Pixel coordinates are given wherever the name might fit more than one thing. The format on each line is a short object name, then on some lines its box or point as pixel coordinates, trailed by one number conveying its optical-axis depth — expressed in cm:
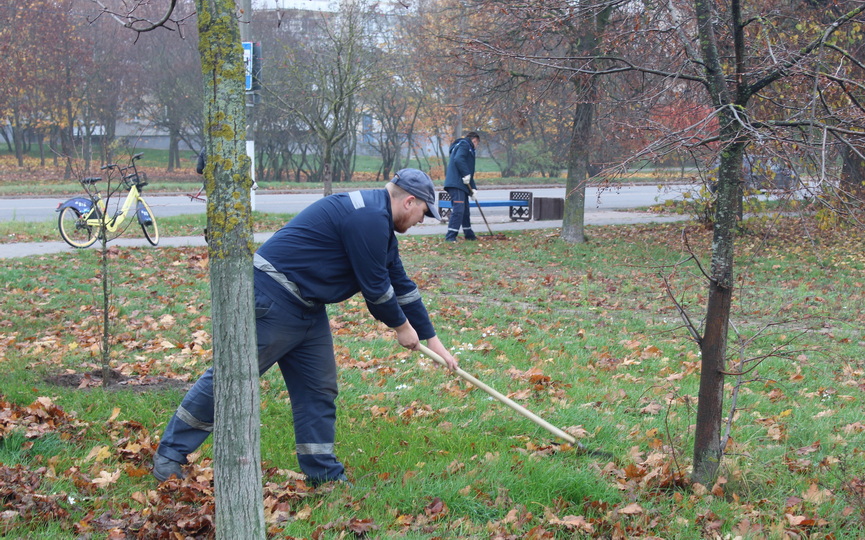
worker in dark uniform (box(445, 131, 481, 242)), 1388
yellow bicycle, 1186
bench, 1881
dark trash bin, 1902
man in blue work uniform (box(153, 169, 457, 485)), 384
